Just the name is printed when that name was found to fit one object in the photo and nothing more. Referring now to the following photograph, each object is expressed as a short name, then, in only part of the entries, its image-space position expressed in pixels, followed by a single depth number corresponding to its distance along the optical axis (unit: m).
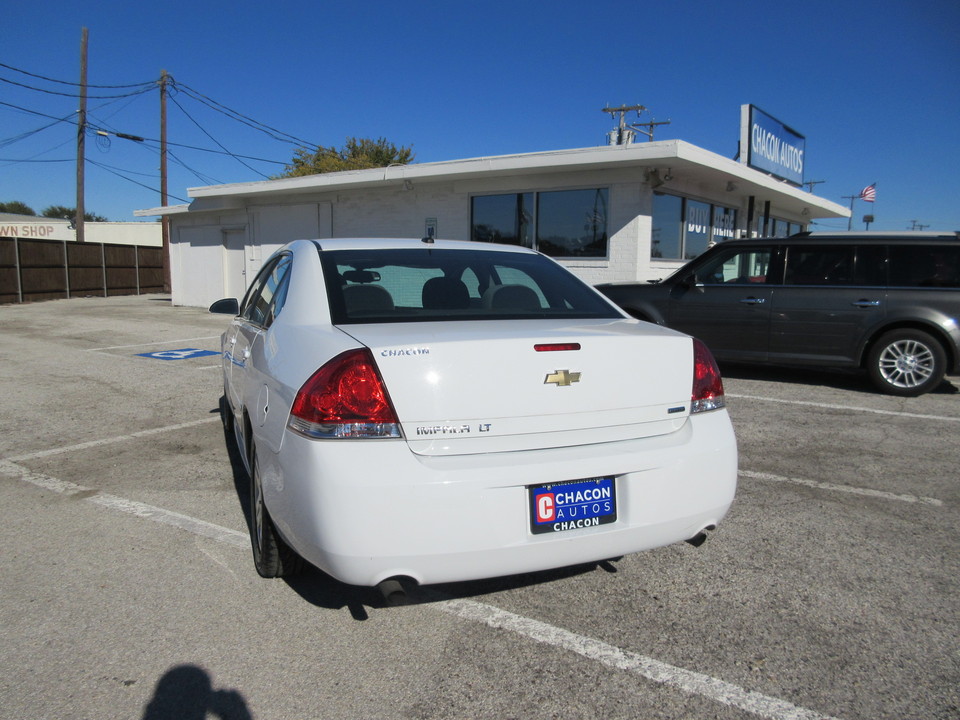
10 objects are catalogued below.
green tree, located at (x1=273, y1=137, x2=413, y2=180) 41.06
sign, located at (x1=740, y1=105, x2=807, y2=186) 15.03
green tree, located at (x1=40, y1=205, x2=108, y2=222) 85.31
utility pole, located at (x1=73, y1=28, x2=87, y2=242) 28.34
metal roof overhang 11.26
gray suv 7.43
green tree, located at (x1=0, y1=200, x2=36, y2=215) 85.00
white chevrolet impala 2.32
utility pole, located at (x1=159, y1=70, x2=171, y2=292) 26.72
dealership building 12.07
